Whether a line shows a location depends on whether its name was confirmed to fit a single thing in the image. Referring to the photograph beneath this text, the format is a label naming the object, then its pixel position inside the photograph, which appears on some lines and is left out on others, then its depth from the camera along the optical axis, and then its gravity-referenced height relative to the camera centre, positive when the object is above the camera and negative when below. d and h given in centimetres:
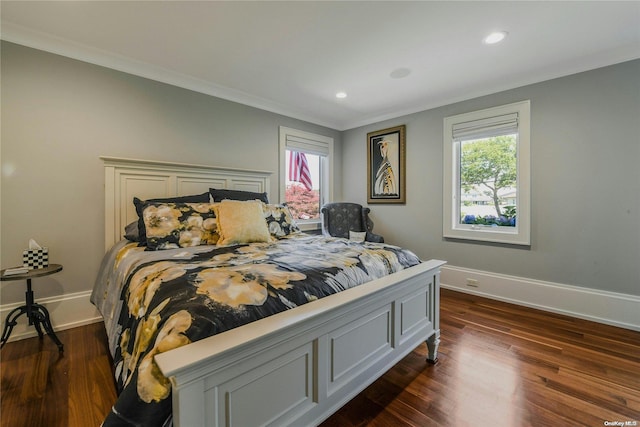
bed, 83 -43
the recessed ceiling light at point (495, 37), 209 +139
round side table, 196 -75
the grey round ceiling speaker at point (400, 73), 269 +143
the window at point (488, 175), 288 +44
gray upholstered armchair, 396 -8
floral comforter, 82 -34
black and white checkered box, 202 -33
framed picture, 384 +71
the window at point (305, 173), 385 +63
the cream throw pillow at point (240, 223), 217 -8
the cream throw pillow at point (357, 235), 374 -31
